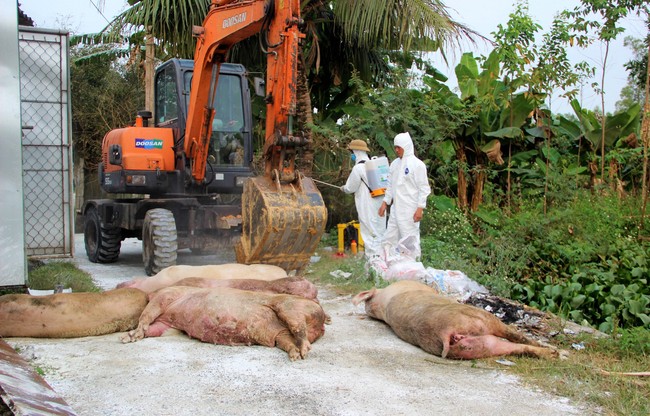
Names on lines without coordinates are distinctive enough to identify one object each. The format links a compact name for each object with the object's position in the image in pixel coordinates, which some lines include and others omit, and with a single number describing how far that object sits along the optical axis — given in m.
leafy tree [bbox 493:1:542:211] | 10.20
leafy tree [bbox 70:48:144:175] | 19.28
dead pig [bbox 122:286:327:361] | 5.12
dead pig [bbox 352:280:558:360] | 4.88
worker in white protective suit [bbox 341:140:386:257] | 9.94
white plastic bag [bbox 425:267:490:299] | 7.24
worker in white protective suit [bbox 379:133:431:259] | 8.43
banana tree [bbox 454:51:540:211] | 11.00
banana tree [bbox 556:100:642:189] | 11.20
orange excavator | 7.28
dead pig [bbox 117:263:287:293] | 6.27
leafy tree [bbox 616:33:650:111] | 14.03
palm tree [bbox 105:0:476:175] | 11.71
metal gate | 7.97
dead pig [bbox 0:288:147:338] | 5.25
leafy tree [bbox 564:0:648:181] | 9.14
